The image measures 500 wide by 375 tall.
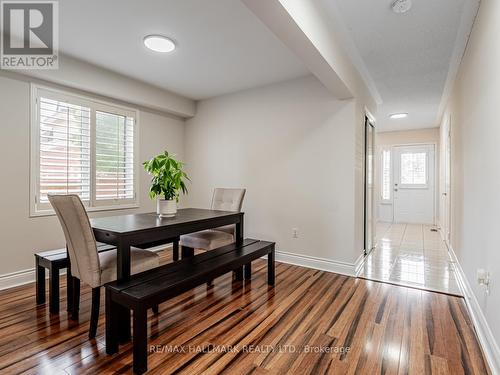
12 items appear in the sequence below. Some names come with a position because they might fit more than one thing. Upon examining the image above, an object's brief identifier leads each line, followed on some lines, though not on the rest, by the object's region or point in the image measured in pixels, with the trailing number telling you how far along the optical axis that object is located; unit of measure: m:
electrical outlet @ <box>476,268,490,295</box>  1.85
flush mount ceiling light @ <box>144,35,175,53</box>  2.68
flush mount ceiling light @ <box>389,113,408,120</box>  5.69
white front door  7.09
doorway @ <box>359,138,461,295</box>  3.31
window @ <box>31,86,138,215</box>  3.09
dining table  1.90
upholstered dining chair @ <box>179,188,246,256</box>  2.96
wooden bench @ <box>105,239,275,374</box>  1.62
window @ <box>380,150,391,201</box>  7.63
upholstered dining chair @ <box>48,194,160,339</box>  1.87
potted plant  2.50
